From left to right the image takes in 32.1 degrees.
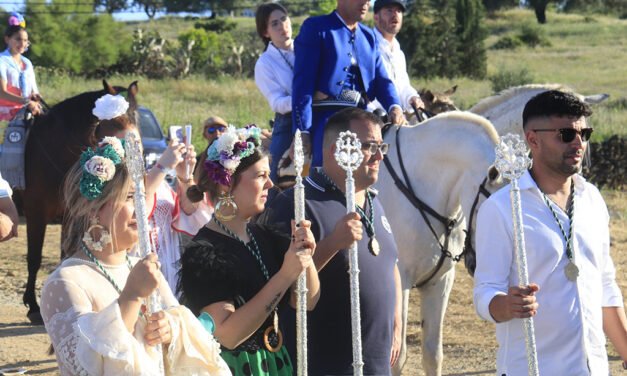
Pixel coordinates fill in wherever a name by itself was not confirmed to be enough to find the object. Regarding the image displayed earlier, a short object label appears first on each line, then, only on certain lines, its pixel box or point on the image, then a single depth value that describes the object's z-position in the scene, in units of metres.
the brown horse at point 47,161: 10.27
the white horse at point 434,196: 7.59
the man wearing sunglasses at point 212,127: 8.73
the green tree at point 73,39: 53.03
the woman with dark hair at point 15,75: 11.45
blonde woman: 3.52
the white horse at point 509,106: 8.61
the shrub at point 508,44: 65.38
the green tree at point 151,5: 92.44
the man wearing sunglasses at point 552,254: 4.49
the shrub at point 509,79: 42.12
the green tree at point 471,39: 51.06
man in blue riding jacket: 7.70
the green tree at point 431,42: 48.06
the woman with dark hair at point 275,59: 8.55
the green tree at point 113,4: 90.11
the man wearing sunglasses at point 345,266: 4.84
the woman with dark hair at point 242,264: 4.18
